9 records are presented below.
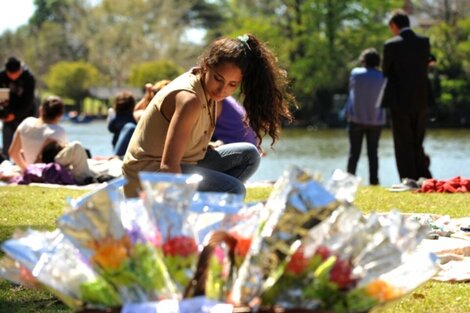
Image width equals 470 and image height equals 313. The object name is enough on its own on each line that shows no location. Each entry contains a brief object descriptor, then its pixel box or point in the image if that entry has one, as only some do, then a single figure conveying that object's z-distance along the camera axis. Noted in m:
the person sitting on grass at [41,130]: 16.89
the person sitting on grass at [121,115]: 18.00
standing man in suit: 17.23
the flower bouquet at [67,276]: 4.41
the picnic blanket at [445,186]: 15.54
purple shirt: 13.33
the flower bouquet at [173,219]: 4.41
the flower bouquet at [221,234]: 4.45
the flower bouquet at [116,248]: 4.33
